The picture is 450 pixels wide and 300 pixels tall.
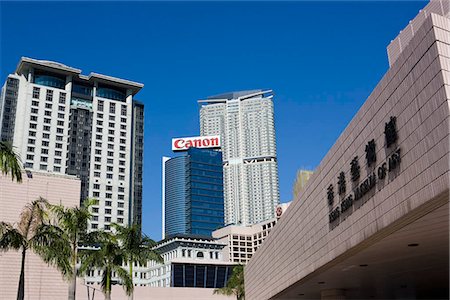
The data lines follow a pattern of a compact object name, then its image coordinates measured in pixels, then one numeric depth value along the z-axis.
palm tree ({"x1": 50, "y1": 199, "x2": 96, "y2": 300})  38.06
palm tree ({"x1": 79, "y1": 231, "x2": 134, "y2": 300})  44.38
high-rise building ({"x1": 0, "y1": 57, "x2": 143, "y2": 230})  142.50
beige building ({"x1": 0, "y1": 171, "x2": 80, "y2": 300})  49.47
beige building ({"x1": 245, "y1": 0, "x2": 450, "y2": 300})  16.42
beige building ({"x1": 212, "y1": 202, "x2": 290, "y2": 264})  177.75
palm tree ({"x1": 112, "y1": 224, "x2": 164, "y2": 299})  48.41
